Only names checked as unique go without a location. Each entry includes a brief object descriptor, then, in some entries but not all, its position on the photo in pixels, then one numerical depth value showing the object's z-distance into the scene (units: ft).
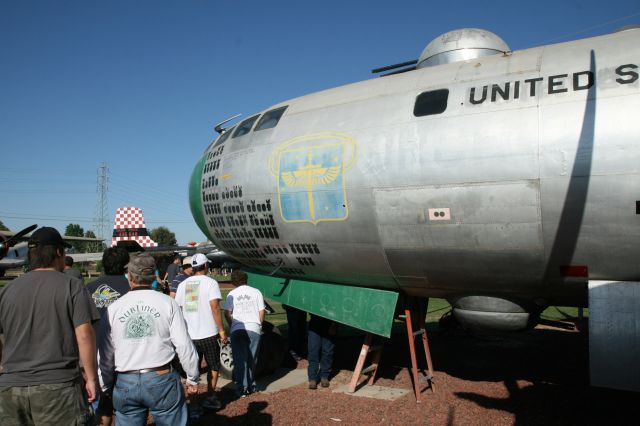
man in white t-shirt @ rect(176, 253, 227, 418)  20.93
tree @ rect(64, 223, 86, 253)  374.90
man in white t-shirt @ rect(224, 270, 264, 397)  22.43
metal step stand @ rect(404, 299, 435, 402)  21.25
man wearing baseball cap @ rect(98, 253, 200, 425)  11.71
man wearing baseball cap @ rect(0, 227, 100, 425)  10.56
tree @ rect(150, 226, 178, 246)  314.35
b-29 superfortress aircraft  15.37
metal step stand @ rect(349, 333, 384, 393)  22.74
